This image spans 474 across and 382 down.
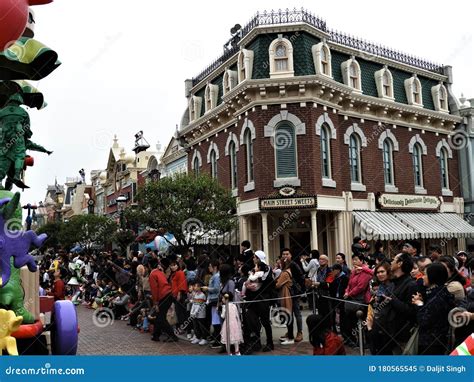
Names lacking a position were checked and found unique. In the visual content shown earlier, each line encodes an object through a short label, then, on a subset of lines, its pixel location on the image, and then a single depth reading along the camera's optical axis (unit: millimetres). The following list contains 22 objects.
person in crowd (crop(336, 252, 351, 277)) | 9828
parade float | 5086
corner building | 18656
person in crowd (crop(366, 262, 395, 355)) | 5965
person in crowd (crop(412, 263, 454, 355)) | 5180
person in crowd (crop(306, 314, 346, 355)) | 5621
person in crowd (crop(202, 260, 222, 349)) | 9891
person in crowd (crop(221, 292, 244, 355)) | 8805
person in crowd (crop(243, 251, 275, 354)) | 9164
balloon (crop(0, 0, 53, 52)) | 4445
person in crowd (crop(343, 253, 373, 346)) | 8391
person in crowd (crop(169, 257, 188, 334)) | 11133
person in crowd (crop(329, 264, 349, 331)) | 9297
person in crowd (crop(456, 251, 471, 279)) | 9356
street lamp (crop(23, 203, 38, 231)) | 16650
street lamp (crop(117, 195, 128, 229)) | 23094
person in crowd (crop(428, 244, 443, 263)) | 8977
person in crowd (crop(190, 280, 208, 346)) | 10375
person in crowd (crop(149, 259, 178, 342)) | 10823
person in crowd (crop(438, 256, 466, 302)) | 5445
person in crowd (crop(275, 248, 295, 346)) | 9727
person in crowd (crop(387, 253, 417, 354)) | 5805
